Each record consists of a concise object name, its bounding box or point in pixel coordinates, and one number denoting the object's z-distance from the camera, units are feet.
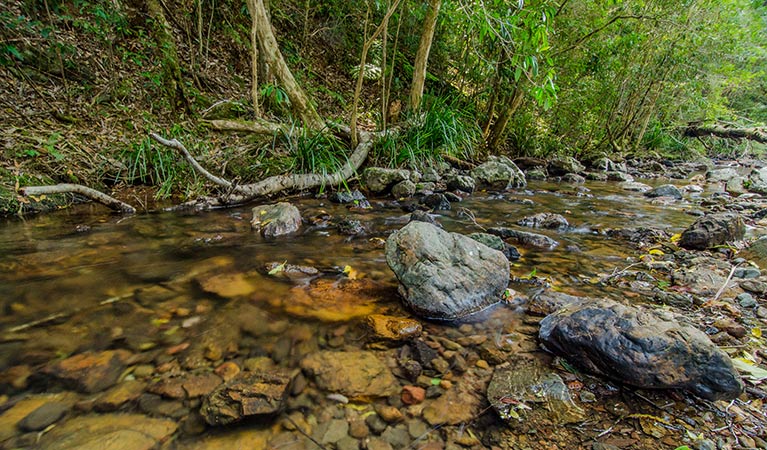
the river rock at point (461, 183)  21.66
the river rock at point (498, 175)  23.90
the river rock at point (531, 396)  4.73
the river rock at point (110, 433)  4.26
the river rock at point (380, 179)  19.33
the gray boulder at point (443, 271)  7.07
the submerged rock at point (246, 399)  4.62
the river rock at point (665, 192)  23.08
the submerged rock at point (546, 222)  14.33
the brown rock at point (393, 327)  6.45
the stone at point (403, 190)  19.13
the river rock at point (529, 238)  11.72
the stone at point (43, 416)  4.43
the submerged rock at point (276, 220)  12.33
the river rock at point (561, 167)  31.86
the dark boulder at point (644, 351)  4.80
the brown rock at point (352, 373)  5.28
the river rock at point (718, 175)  33.03
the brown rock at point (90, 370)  5.16
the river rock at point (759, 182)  24.86
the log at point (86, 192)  10.78
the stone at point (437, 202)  17.06
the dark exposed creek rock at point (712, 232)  11.44
